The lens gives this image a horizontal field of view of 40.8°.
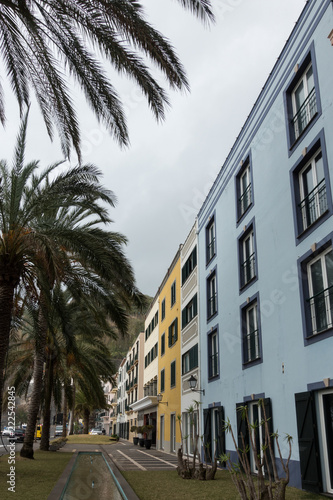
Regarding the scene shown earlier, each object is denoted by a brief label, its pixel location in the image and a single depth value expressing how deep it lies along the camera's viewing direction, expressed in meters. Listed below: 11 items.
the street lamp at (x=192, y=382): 19.84
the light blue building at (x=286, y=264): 11.06
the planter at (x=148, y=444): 32.19
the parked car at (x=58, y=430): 71.44
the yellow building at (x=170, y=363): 27.39
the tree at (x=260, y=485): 7.04
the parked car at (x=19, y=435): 45.13
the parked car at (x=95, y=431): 86.72
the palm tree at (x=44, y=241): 12.30
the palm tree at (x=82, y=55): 7.86
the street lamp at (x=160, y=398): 31.94
